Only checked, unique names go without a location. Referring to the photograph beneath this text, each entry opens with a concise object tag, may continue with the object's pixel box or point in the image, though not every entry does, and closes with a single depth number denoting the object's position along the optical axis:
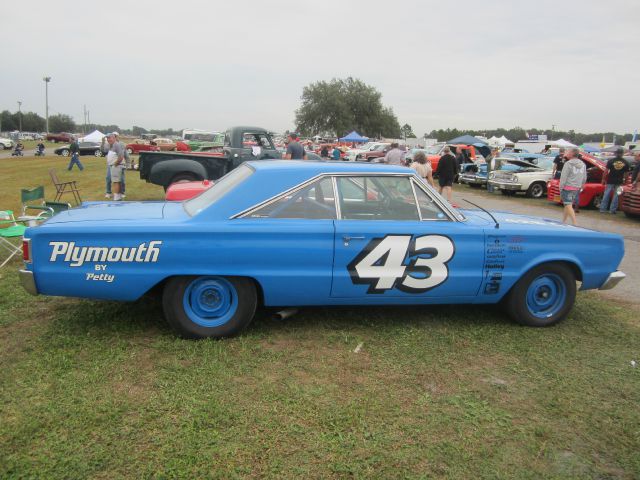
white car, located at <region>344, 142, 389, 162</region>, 29.61
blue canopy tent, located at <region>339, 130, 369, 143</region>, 43.47
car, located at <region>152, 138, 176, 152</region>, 36.10
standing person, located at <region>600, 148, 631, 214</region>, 12.85
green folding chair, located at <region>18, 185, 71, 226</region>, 6.78
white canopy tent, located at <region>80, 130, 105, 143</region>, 35.50
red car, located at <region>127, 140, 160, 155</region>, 33.96
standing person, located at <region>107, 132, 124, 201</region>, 11.28
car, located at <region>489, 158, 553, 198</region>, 17.02
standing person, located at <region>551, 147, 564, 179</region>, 15.66
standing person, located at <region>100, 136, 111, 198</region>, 12.15
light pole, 58.03
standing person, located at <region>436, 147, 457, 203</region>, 12.17
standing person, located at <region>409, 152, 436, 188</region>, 11.43
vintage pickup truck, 11.22
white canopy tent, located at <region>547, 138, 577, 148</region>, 33.13
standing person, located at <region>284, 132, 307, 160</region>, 12.07
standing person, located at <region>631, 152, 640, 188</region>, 12.44
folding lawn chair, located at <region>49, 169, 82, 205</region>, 10.32
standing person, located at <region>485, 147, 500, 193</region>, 18.40
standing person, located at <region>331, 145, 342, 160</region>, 23.27
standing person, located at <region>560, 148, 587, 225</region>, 9.45
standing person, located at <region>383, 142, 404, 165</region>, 14.65
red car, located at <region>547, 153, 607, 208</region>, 14.18
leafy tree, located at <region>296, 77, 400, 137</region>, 62.59
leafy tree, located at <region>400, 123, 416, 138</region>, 87.84
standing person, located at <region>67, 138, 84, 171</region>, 20.77
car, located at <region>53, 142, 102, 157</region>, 35.06
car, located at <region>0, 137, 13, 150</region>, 44.16
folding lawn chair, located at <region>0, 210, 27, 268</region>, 5.83
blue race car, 3.76
